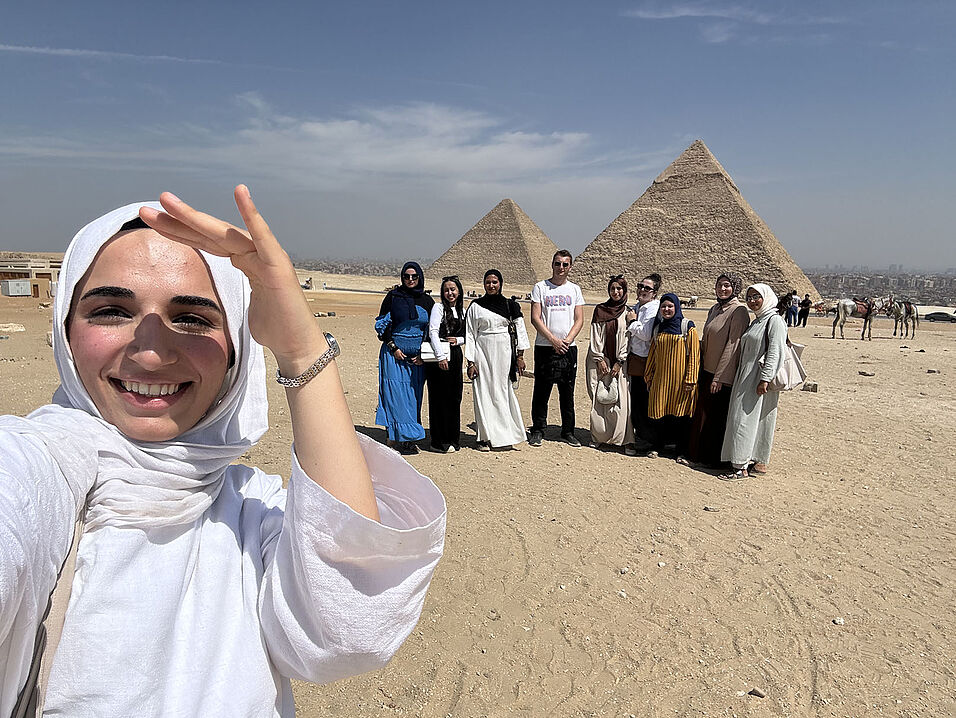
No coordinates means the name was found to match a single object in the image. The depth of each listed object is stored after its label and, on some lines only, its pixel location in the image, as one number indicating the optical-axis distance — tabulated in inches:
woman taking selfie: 31.9
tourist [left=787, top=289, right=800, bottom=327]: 877.2
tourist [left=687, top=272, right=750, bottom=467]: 209.6
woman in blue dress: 219.8
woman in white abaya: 229.0
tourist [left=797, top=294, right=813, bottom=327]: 864.9
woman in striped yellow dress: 217.3
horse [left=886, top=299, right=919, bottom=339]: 820.6
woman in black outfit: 222.5
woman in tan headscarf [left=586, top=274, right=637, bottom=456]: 231.0
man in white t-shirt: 232.4
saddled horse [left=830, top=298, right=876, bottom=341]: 753.8
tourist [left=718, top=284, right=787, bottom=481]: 197.9
